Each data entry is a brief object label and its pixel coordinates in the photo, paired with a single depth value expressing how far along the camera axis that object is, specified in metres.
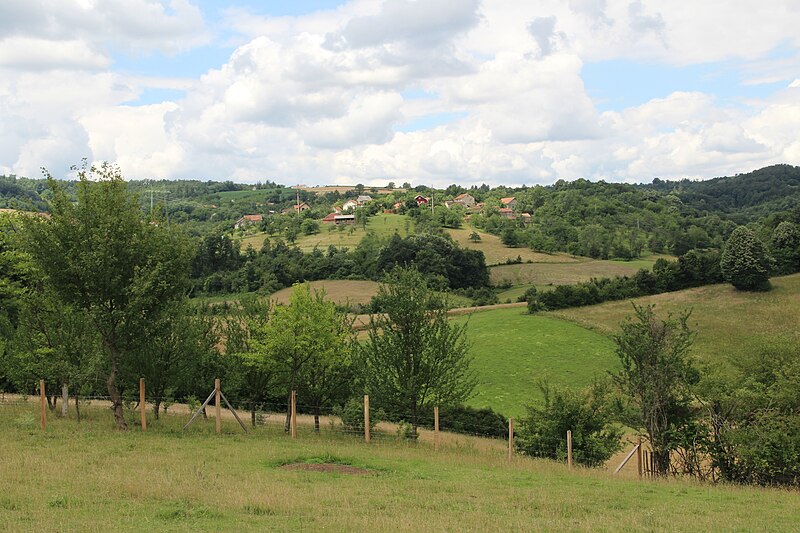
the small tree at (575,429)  24.66
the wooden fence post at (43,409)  20.73
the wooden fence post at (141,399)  22.09
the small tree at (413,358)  25.88
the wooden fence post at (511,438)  22.58
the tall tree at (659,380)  21.84
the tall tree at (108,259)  21.59
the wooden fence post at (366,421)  23.05
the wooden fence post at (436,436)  23.06
